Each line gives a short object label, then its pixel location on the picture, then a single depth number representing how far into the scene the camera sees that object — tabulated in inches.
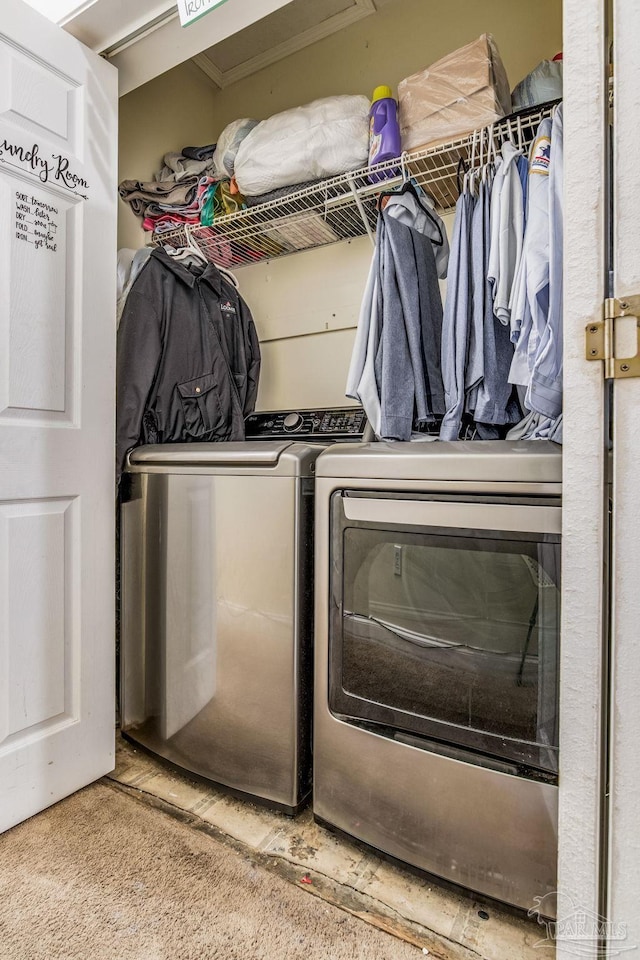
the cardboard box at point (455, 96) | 55.5
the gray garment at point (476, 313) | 49.2
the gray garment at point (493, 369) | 49.4
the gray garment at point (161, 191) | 78.7
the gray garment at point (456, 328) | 49.5
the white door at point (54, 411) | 47.5
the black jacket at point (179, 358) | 62.9
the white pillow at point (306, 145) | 63.2
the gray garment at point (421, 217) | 54.6
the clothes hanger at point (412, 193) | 55.0
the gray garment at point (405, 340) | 50.6
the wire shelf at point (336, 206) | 55.8
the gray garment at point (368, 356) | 51.7
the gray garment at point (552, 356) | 40.3
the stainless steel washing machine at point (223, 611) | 47.8
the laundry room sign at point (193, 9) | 45.4
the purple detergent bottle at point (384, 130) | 59.8
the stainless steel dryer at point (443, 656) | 36.4
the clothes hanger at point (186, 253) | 72.9
